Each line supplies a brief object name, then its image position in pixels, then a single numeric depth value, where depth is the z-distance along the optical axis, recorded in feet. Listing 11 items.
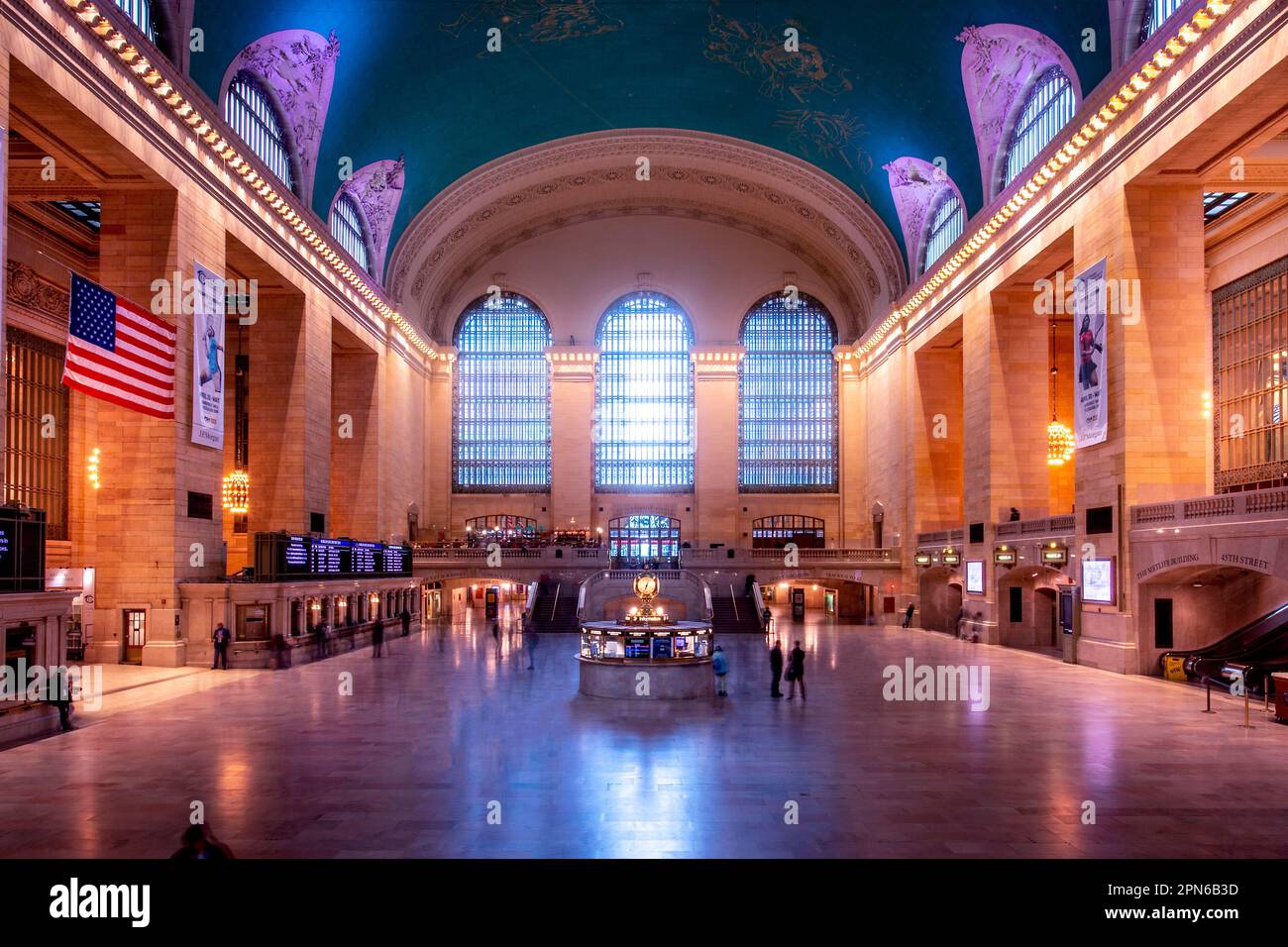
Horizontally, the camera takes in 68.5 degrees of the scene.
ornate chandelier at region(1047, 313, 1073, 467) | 89.30
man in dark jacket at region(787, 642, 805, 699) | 51.65
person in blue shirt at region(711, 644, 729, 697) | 52.03
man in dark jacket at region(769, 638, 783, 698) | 53.01
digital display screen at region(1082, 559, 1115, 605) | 67.62
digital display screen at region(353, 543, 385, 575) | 94.84
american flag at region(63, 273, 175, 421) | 53.29
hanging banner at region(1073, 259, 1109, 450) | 69.26
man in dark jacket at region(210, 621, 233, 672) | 65.77
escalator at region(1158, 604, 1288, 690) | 55.83
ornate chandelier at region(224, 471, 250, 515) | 105.25
